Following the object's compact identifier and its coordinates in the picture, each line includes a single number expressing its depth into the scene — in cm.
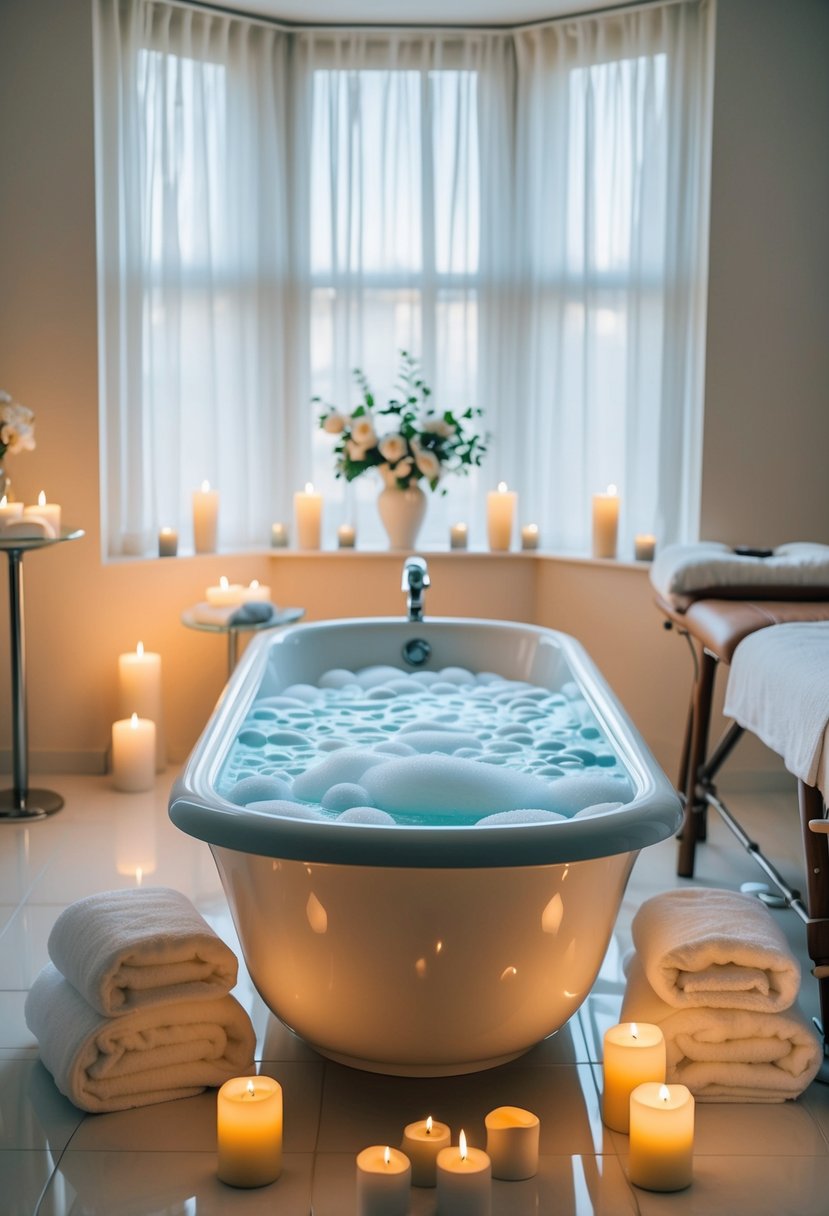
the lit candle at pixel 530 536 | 446
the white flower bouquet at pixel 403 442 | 424
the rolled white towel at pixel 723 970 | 220
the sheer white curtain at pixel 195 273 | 412
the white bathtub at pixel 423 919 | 191
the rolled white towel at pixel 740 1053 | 221
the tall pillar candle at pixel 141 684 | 408
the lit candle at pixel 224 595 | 393
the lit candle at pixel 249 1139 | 193
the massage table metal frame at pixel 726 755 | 246
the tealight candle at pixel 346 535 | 442
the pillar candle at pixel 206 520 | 424
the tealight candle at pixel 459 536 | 444
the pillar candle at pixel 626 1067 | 210
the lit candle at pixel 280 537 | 445
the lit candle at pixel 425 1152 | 192
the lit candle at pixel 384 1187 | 181
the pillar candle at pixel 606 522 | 421
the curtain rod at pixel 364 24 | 416
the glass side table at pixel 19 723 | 371
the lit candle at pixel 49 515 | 363
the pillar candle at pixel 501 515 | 440
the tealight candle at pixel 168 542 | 418
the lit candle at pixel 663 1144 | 194
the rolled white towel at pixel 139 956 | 215
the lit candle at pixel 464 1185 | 180
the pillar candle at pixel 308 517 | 438
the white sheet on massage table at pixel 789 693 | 238
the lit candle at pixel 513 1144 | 195
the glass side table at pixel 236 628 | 387
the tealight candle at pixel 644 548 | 418
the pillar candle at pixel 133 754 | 395
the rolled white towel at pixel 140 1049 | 213
